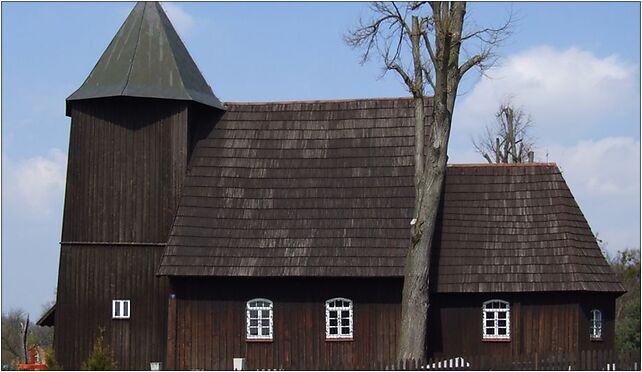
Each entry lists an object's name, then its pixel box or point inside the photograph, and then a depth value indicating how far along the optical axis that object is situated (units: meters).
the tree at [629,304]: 37.66
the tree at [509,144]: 49.21
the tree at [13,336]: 60.28
